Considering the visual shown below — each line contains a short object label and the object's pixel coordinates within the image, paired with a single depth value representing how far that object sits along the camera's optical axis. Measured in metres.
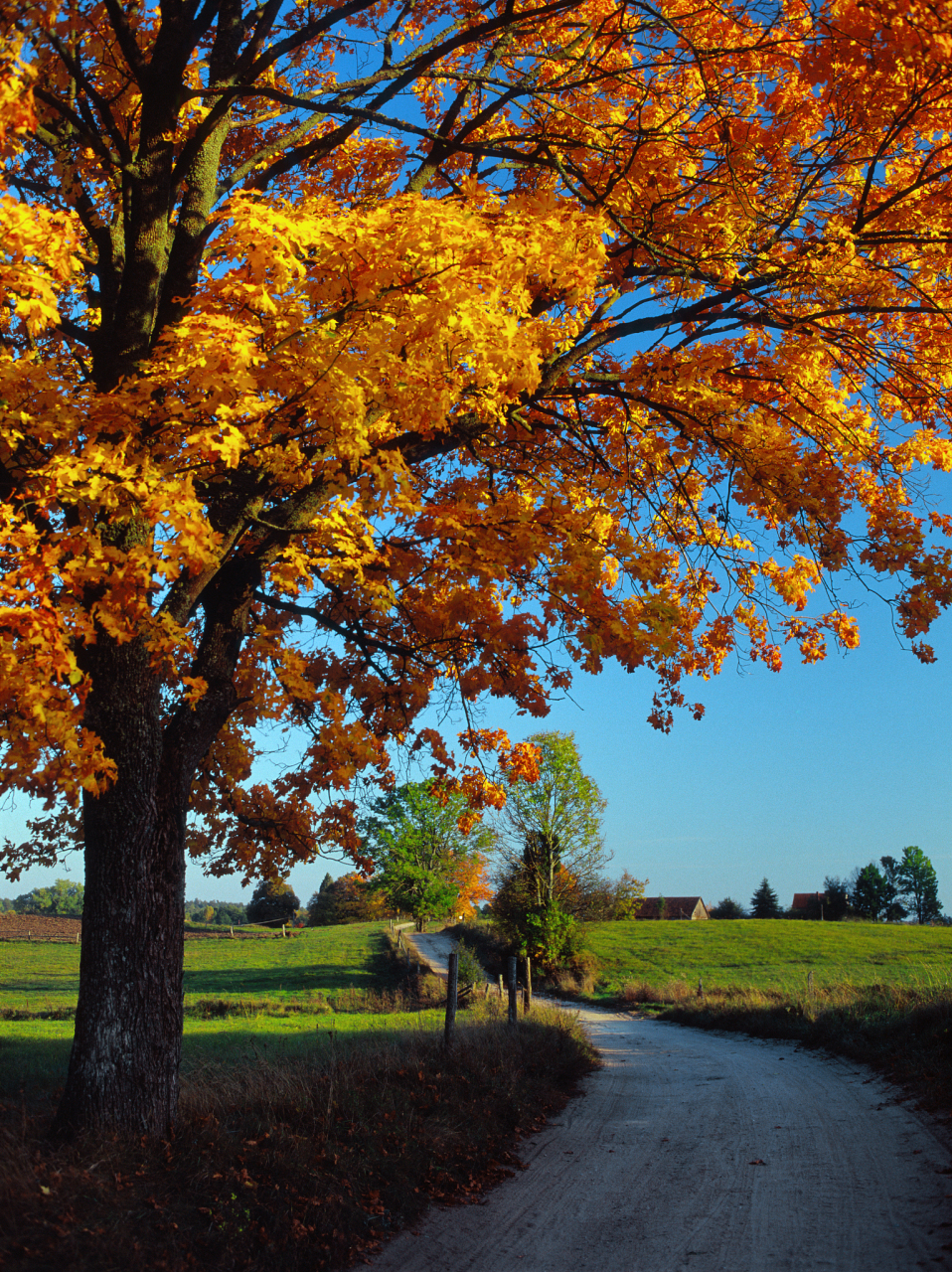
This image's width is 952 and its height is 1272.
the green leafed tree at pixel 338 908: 74.10
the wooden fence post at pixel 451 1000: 9.45
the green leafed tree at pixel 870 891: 93.81
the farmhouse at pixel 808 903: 83.12
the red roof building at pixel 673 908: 92.50
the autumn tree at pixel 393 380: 5.34
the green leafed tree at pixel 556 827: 29.84
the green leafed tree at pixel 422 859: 46.09
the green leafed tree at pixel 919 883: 109.38
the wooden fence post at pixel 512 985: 12.11
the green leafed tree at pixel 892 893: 99.94
